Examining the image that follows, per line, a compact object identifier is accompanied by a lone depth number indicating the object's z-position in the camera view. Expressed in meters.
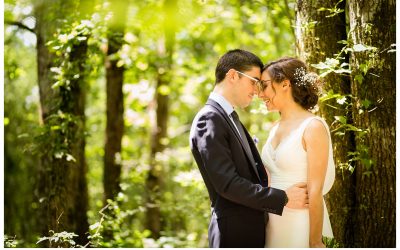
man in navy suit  2.98
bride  3.17
